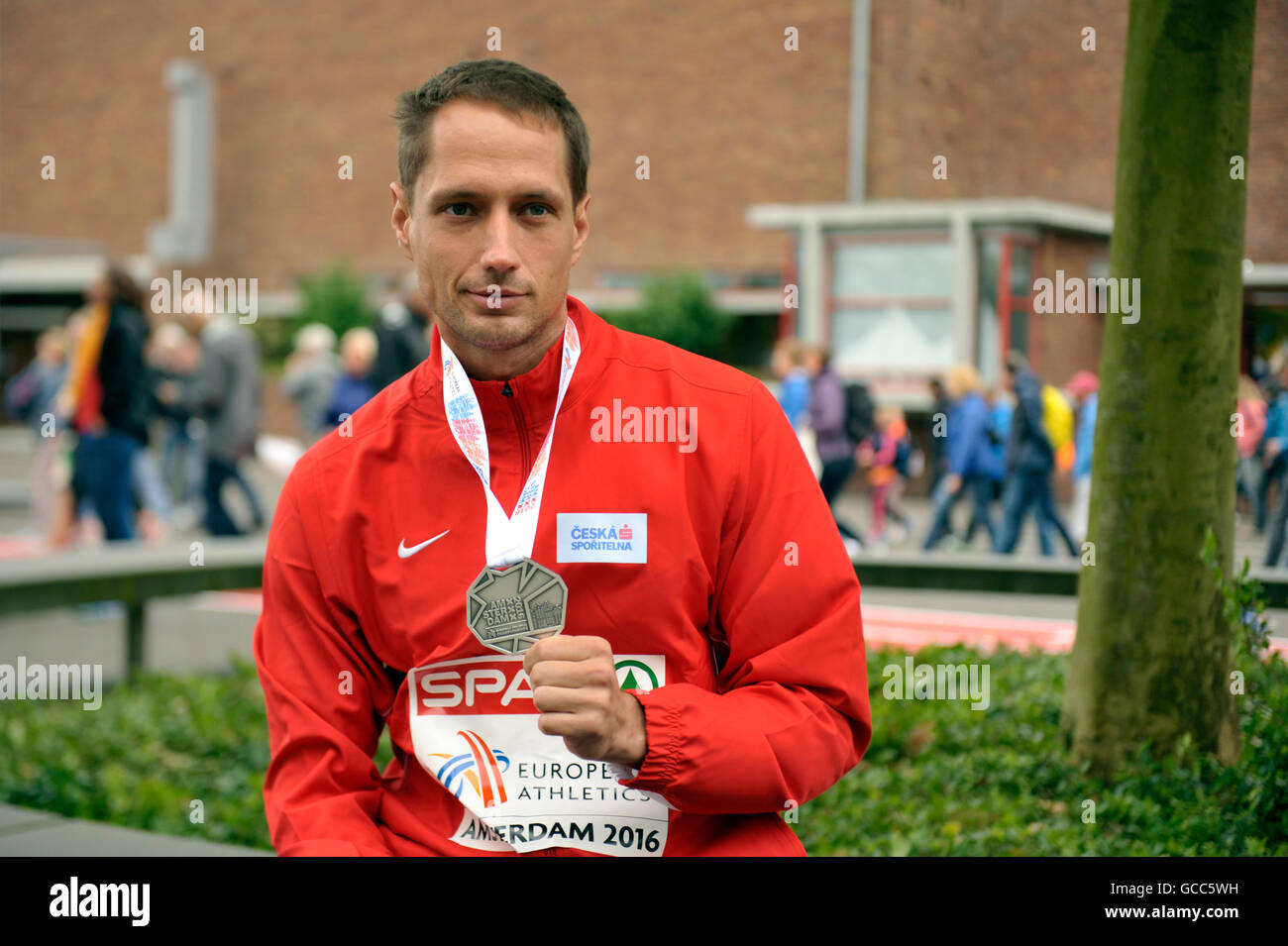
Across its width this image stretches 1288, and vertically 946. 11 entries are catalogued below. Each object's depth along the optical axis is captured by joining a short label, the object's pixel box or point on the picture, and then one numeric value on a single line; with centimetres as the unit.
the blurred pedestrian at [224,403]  1162
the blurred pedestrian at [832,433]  1180
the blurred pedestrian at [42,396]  1276
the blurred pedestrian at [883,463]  1481
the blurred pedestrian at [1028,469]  1220
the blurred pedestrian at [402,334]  1048
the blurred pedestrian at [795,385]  1278
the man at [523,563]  207
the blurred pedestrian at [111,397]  905
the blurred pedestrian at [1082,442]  1180
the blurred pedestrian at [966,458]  1326
